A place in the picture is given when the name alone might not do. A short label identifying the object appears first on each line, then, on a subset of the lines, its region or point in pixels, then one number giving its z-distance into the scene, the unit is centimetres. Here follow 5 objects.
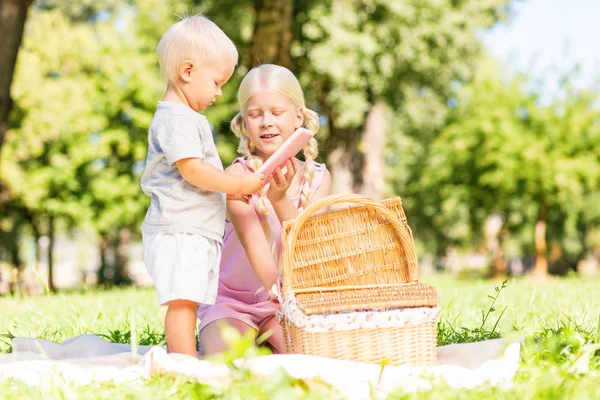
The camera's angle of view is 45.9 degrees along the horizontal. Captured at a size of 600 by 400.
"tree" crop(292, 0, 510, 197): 1349
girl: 343
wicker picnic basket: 285
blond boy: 311
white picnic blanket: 261
